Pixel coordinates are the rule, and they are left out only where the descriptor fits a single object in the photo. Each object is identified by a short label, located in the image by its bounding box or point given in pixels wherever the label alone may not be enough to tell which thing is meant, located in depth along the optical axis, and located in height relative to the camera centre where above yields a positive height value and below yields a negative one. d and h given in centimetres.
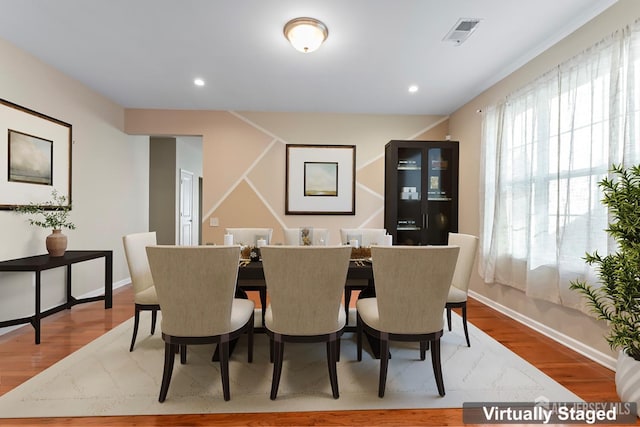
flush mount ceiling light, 252 +143
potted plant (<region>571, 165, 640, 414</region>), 173 -38
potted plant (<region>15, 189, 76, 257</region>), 319 -15
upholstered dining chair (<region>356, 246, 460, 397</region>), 186 -51
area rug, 189 -118
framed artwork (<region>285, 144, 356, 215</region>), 493 +45
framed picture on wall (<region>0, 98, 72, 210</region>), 296 +50
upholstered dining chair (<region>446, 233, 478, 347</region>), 263 -57
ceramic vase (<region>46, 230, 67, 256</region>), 320 -40
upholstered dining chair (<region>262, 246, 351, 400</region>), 182 -52
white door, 668 -2
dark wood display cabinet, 464 +26
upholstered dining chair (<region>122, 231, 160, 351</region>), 254 -60
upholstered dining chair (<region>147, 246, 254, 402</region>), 180 -52
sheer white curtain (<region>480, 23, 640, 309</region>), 228 +43
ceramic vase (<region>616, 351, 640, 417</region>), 179 -97
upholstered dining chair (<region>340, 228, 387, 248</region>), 336 -29
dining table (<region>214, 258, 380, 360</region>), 225 -61
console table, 273 -57
